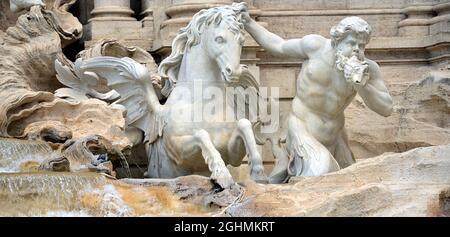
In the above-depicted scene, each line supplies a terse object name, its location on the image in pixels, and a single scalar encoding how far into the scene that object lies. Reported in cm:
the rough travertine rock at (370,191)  1070
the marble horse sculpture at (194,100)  1241
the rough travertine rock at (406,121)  1495
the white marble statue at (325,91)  1258
